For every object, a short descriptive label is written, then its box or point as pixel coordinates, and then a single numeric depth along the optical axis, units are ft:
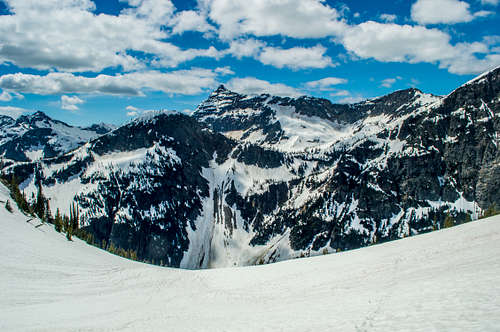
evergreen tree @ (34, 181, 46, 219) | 296.71
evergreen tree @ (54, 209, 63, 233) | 251.56
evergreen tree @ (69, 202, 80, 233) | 366.02
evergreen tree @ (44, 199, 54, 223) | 307.21
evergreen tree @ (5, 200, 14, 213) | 217.15
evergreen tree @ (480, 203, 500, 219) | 383.24
